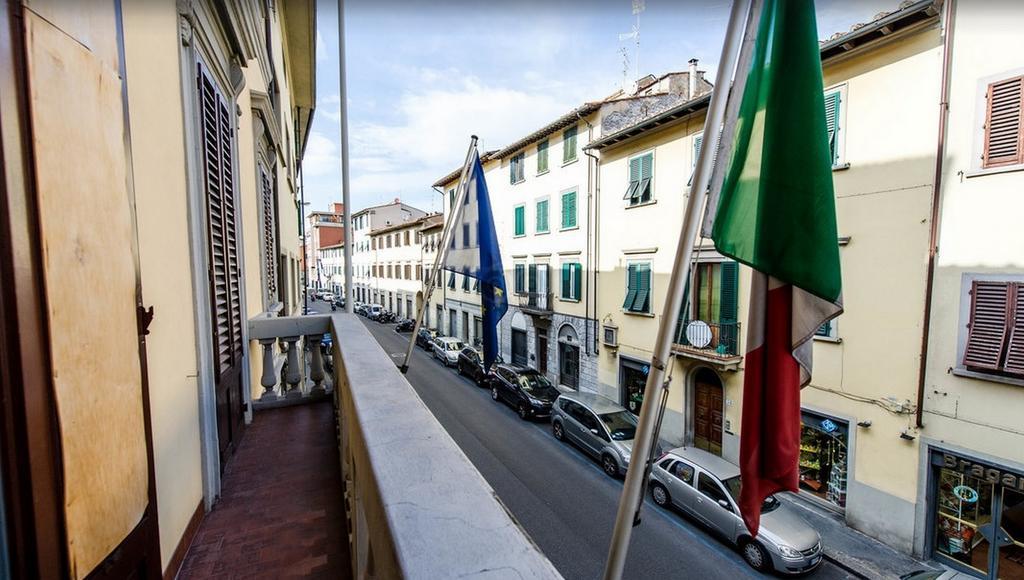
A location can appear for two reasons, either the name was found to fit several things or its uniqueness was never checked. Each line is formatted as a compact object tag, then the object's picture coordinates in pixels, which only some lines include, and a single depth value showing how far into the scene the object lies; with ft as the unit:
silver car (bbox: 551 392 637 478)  38.55
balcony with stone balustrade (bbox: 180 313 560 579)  4.04
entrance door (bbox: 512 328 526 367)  72.90
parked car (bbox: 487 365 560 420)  51.55
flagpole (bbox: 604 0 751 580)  7.47
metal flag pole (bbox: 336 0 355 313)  25.34
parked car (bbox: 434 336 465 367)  76.95
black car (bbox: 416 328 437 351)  88.57
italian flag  7.43
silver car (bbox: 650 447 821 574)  26.32
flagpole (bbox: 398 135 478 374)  17.66
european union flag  18.02
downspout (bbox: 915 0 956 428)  26.45
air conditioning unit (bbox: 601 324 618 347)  52.70
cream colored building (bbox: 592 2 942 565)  27.99
